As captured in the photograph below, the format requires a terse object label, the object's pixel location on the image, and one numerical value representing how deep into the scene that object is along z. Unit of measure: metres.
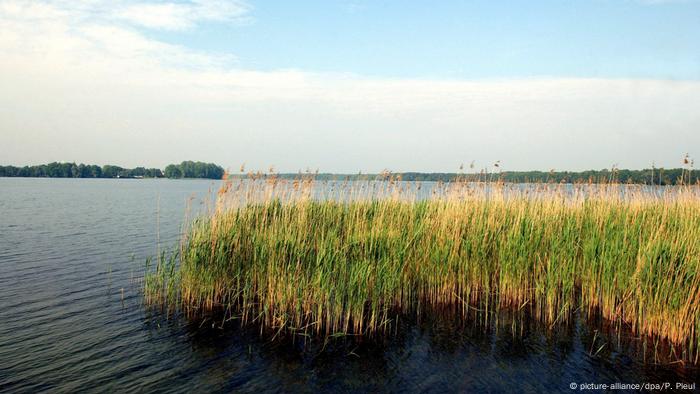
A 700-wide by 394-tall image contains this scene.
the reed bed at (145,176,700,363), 6.36
